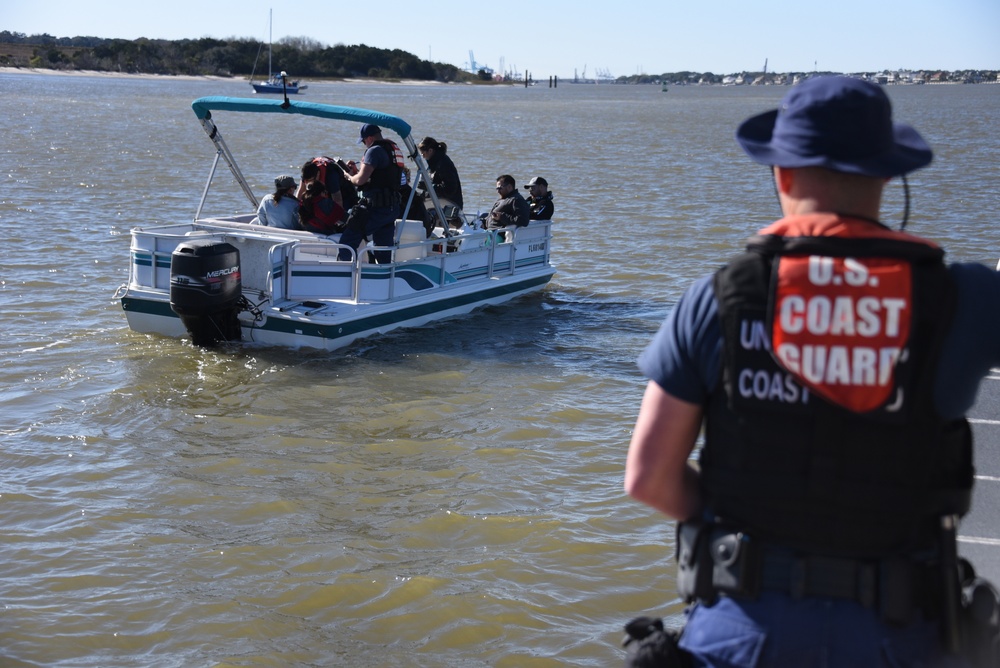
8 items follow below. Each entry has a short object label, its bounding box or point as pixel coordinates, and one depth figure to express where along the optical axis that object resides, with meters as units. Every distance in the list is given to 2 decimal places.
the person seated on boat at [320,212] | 10.62
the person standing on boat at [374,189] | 10.30
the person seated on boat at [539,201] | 13.21
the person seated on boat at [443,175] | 12.02
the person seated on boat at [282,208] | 10.87
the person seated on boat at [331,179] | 10.59
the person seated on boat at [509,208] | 12.55
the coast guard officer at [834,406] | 2.00
